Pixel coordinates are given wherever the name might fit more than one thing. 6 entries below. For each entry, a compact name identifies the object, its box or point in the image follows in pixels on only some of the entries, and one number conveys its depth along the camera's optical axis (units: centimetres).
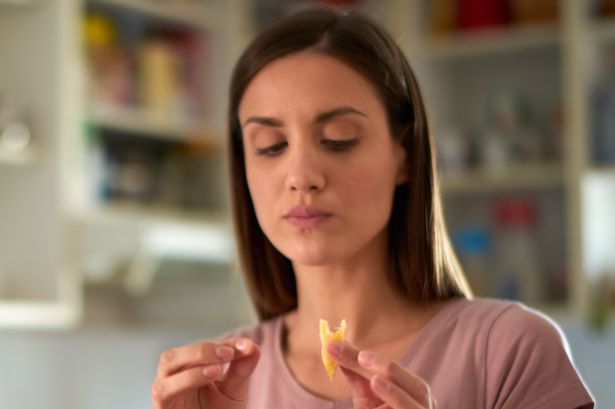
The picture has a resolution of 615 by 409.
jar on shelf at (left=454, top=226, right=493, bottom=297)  450
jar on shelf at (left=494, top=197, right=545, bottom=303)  451
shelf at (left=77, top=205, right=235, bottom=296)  404
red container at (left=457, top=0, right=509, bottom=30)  465
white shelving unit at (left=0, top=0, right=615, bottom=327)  391
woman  170
